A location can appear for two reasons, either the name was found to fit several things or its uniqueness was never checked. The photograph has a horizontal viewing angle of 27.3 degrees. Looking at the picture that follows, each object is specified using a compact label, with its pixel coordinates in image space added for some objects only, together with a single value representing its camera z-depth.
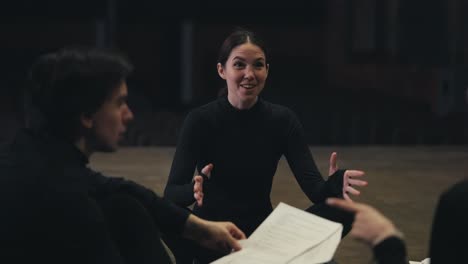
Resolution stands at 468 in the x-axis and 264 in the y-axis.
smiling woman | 3.88
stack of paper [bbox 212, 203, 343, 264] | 2.65
